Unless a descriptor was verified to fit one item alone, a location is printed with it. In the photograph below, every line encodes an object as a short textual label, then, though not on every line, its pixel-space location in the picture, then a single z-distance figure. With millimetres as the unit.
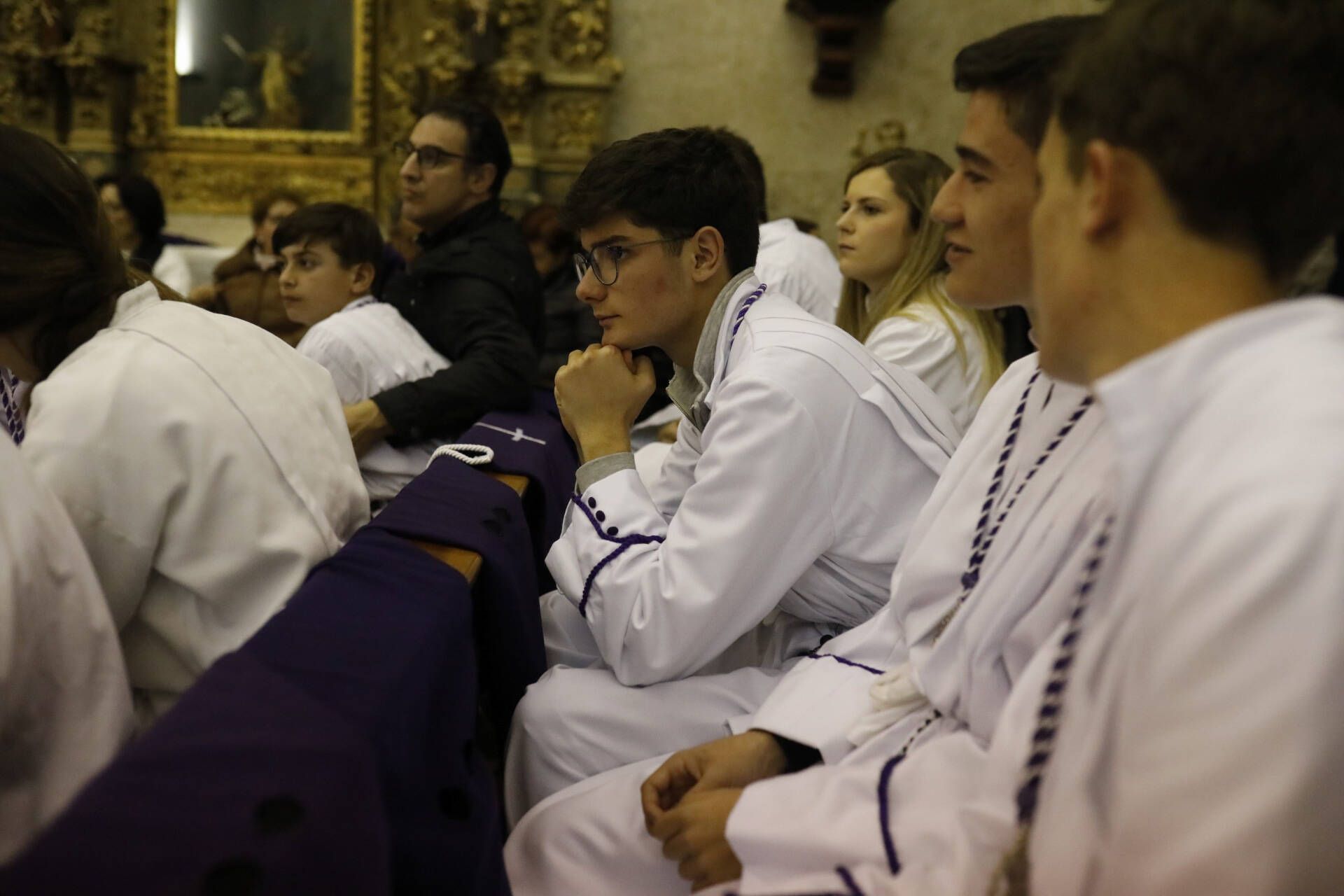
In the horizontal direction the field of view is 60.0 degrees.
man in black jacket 3623
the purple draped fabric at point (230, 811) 957
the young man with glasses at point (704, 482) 1891
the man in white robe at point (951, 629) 1350
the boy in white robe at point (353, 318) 3721
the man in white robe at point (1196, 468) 869
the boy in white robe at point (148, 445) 1670
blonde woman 3479
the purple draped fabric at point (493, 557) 2010
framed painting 8500
